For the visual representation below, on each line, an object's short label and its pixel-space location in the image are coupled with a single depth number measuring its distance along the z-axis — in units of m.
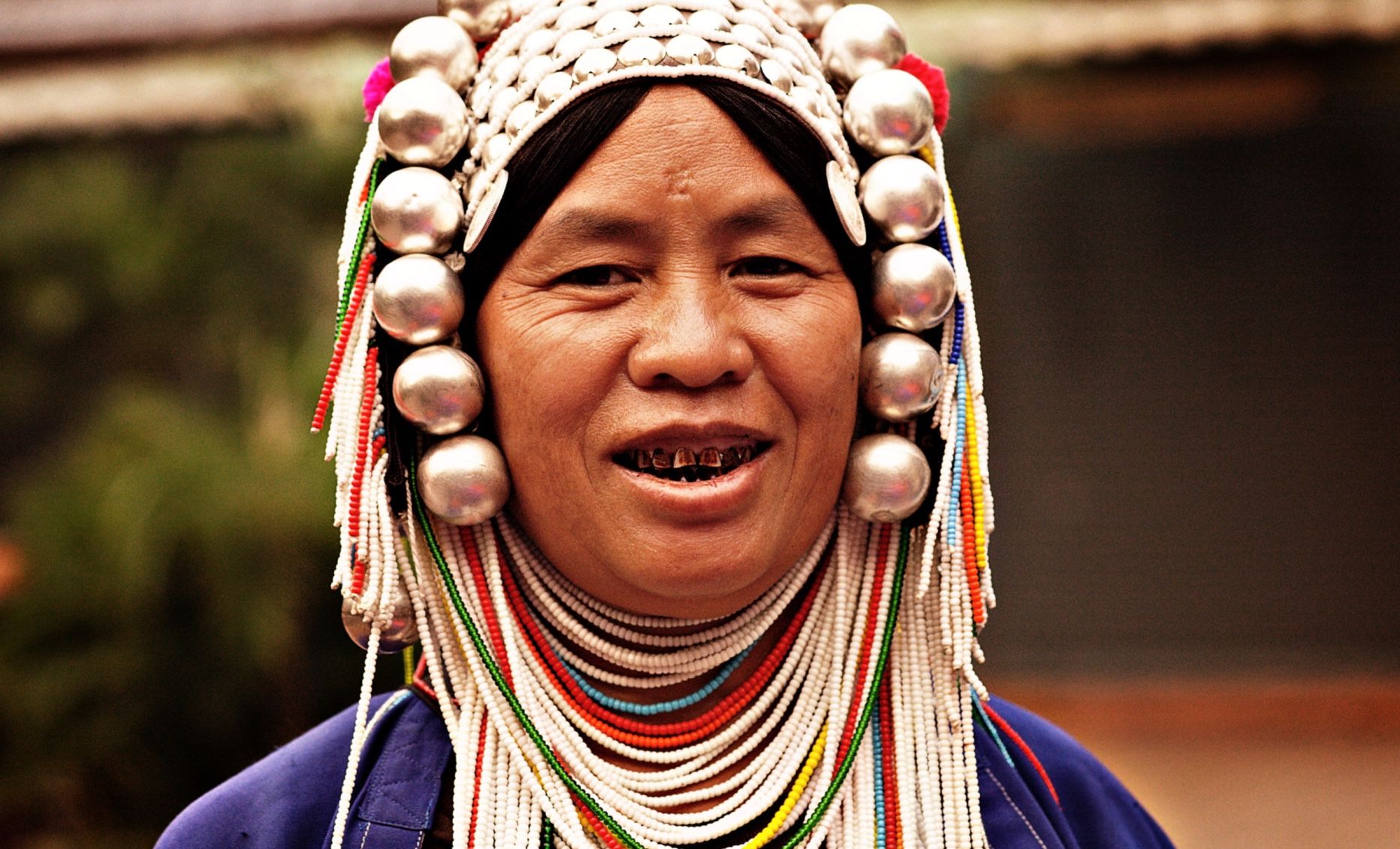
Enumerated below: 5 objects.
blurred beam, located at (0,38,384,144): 6.09
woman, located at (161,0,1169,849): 1.87
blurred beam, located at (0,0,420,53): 6.27
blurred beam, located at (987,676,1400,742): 7.06
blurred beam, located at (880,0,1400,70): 6.21
